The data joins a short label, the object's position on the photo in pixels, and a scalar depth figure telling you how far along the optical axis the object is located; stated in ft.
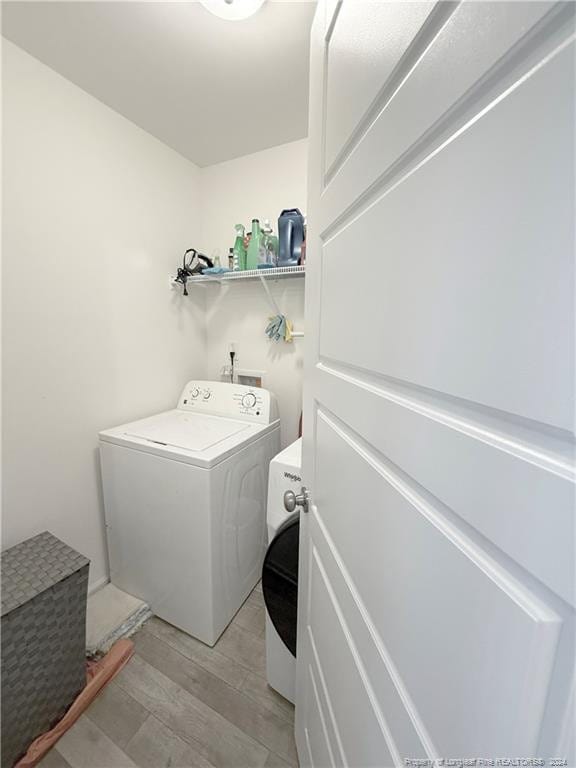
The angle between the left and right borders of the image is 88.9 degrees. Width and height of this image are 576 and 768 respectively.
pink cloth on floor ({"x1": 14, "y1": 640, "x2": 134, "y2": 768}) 3.63
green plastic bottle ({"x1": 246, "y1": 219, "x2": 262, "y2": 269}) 6.15
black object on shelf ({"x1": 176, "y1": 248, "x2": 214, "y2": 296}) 6.84
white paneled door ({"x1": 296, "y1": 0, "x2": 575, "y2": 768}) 0.83
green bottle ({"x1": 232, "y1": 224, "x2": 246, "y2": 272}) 6.47
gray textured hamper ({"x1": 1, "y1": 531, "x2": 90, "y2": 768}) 3.44
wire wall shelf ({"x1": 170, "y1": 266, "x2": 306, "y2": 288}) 5.65
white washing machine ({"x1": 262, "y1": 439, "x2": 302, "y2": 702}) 3.83
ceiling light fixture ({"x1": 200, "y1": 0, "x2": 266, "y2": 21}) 3.58
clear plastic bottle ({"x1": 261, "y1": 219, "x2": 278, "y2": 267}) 6.21
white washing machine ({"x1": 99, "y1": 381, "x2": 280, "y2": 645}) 4.71
